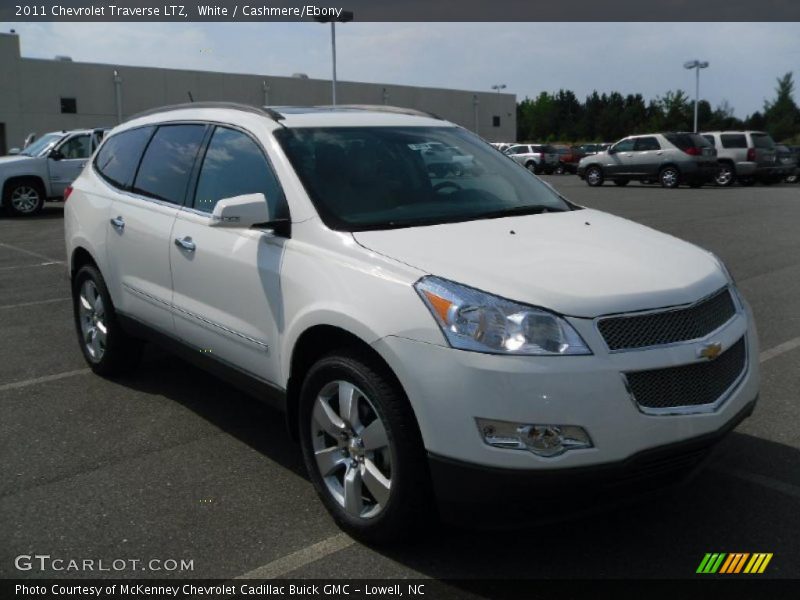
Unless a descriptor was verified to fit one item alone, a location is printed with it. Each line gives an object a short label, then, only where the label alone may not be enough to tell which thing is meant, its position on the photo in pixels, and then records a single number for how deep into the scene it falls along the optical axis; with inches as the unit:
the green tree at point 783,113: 3228.3
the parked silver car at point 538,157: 1723.7
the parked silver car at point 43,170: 717.3
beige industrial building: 1700.3
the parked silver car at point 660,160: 1051.9
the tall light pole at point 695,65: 2351.1
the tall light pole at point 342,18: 1310.7
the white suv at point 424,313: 112.1
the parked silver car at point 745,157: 1064.2
